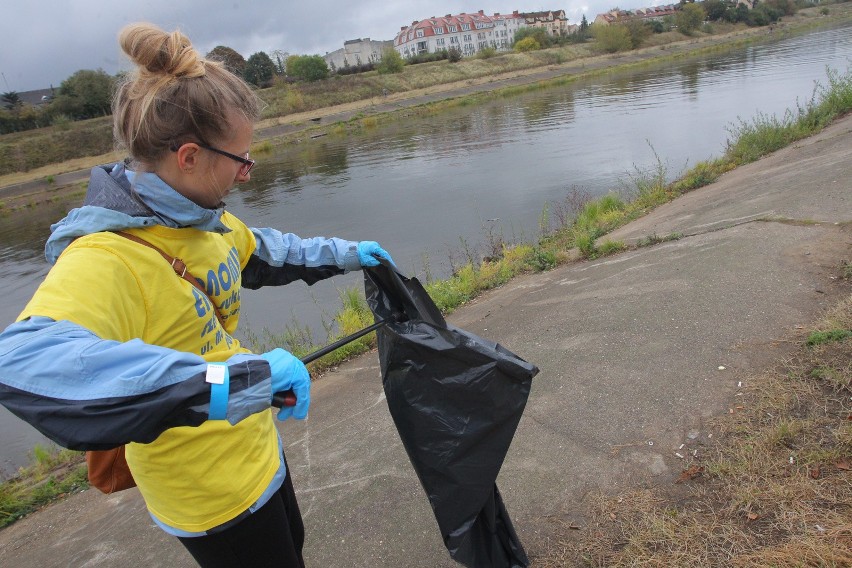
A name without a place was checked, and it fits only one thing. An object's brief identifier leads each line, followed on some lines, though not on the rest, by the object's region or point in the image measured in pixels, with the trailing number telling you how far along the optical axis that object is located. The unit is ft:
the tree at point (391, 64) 192.54
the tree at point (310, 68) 186.60
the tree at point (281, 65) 215.72
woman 3.57
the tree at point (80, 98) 141.04
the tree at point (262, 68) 176.35
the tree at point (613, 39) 211.61
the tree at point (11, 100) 151.96
